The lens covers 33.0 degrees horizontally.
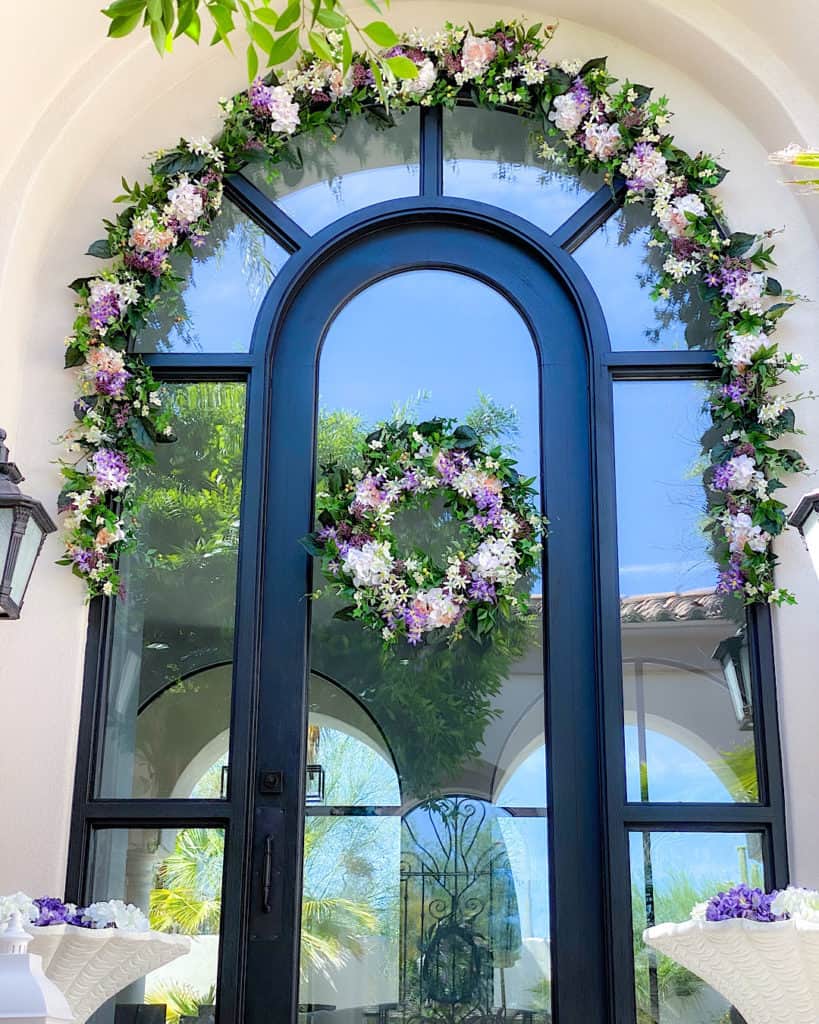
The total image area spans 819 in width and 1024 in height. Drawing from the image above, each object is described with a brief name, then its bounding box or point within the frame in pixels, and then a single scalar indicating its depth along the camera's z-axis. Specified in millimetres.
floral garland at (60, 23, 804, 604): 4012
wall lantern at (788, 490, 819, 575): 2994
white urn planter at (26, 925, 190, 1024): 3191
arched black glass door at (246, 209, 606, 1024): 3734
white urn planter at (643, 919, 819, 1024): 2889
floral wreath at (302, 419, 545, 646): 3938
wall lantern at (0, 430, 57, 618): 3115
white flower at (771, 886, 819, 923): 2905
